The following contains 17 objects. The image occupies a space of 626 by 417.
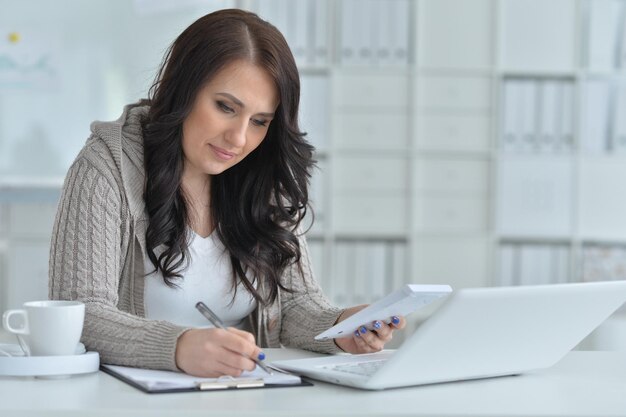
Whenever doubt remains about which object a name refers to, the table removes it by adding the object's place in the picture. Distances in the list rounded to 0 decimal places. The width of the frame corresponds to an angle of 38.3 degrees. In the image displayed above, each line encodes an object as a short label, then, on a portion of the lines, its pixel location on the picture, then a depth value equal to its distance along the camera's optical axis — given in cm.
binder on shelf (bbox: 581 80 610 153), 359
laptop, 109
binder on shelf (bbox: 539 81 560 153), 357
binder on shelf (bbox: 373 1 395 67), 352
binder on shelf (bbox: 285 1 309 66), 351
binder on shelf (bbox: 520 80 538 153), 357
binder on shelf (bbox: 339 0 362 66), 351
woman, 150
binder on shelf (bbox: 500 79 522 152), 357
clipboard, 112
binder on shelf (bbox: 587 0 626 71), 357
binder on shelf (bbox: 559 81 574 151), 357
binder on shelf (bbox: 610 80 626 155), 360
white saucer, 119
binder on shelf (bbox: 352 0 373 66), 351
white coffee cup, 122
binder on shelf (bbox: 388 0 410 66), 352
